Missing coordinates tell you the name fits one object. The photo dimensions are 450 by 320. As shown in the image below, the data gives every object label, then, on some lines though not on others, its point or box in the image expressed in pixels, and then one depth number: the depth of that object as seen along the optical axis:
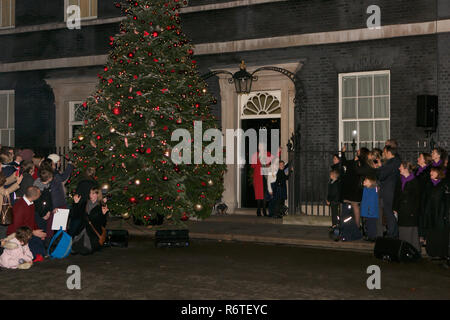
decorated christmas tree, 13.37
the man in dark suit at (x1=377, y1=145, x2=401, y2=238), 11.11
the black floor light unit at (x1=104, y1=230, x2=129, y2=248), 11.12
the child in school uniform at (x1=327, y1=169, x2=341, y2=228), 12.09
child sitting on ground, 8.76
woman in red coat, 15.59
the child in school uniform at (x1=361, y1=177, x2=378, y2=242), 11.43
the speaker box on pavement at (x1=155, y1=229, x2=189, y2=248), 11.13
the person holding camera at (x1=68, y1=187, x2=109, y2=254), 10.25
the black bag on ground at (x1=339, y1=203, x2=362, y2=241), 11.59
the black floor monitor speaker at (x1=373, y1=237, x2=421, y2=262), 9.36
